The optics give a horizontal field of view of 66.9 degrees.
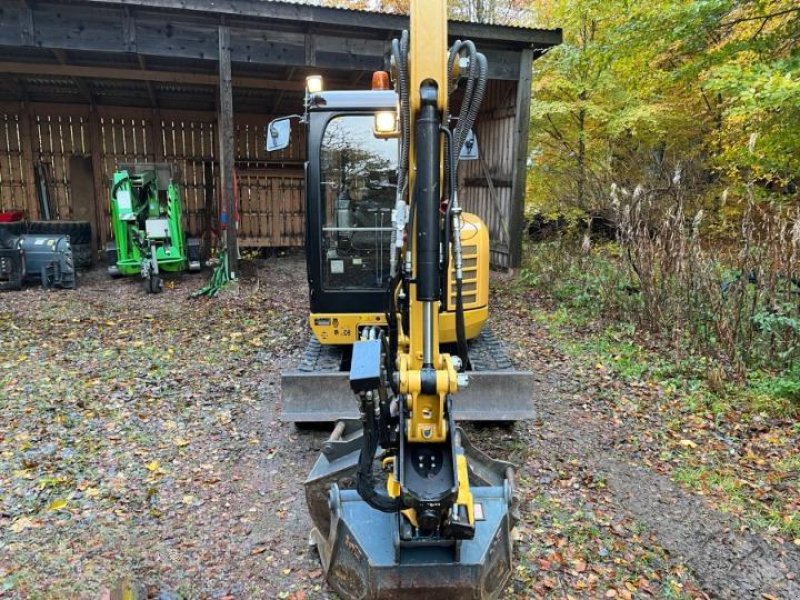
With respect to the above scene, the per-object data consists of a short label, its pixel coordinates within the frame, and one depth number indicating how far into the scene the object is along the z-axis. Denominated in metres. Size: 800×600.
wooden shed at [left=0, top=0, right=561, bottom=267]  8.04
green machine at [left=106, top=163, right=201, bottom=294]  9.18
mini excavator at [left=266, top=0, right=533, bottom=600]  2.30
